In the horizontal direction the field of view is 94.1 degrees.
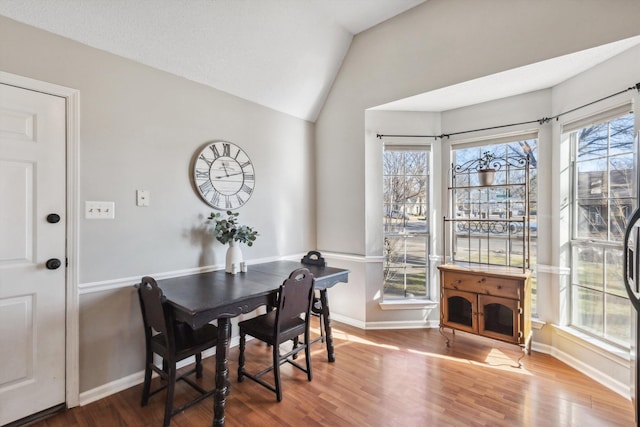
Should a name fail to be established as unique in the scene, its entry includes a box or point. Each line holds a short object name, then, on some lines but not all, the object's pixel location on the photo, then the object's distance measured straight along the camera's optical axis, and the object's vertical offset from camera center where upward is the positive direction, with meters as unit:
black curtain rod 2.07 +0.85
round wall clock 2.57 +0.35
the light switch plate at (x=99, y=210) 2.00 +0.03
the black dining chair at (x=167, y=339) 1.75 -0.81
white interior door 1.75 -0.23
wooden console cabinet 2.52 -0.79
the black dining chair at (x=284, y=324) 2.00 -0.81
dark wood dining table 1.74 -0.52
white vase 2.53 -0.39
